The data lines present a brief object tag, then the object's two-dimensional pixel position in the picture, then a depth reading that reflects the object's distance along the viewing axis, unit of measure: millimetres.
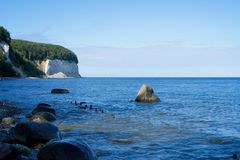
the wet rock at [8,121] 29128
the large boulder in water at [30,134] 21031
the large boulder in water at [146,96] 55038
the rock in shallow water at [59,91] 79188
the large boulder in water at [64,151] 15305
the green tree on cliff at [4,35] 146012
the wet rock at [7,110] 35594
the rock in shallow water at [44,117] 30962
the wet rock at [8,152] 16094
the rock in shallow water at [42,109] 36188
